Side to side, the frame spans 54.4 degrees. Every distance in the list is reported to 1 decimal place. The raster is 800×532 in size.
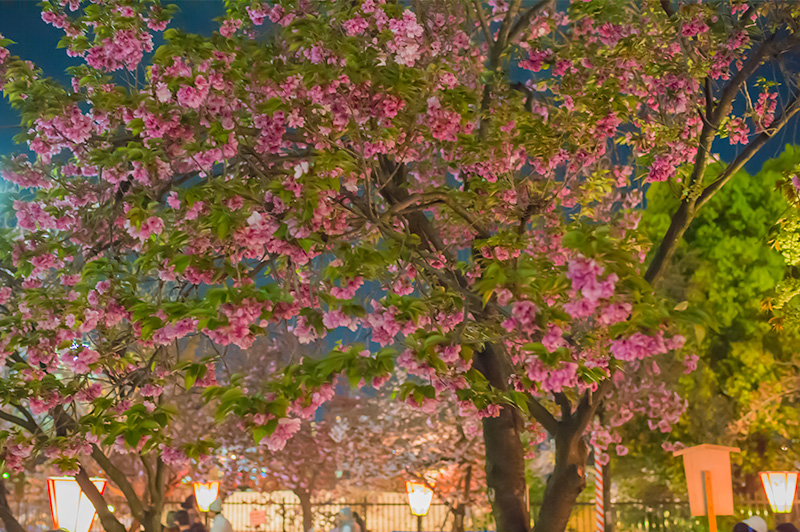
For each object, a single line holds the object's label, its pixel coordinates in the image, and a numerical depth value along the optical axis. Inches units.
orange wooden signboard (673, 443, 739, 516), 275.0
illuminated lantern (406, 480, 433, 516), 524.4
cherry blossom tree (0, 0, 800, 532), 143.9
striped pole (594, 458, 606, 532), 476.7
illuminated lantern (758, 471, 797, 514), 490.0
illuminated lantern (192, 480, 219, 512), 598.2
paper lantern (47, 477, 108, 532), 249.9
